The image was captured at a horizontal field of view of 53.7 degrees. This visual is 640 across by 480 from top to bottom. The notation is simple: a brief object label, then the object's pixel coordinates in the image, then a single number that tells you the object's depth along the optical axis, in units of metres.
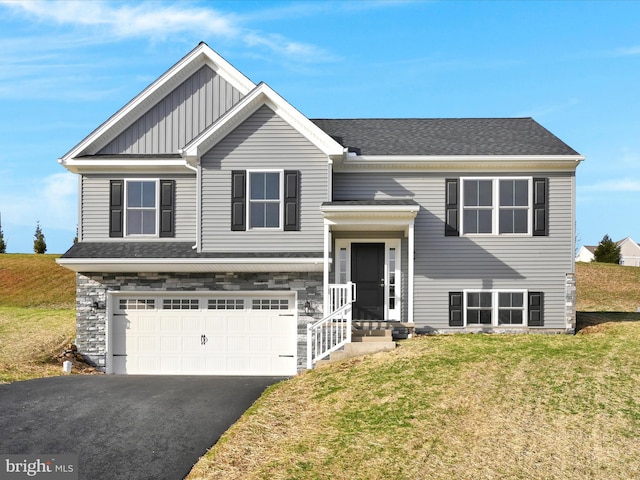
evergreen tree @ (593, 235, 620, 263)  50.04
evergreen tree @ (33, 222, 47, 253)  48.72
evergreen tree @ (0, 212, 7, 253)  50.93
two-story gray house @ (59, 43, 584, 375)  17.17
